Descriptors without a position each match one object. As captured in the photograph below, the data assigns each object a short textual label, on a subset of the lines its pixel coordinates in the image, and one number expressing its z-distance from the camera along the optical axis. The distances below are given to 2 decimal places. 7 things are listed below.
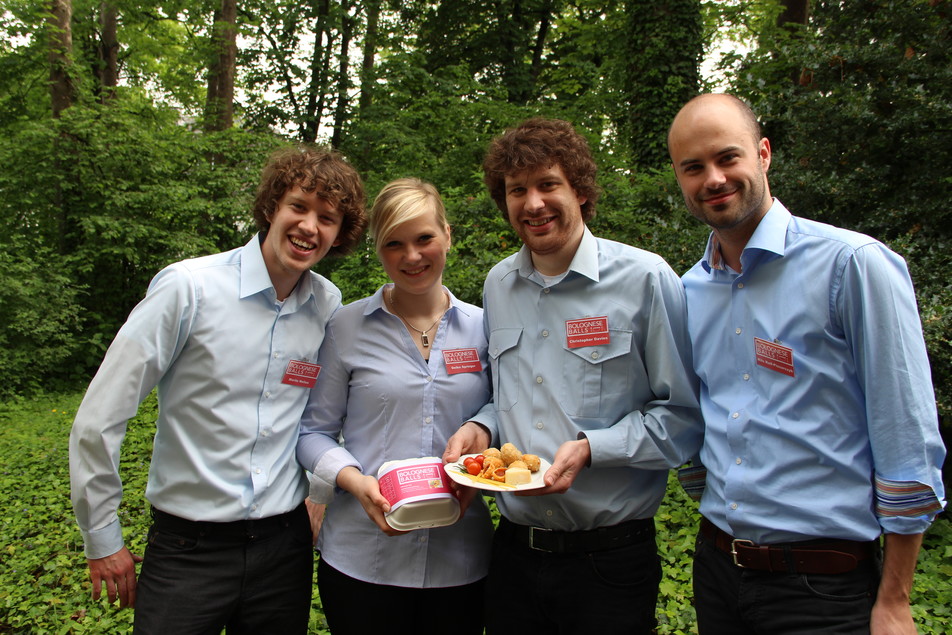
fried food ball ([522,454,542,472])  2.08
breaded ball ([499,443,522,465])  2.13
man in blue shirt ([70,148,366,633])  2.18
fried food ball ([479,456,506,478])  2.03
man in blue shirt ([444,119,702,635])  2.16
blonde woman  2.34
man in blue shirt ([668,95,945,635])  1.72
